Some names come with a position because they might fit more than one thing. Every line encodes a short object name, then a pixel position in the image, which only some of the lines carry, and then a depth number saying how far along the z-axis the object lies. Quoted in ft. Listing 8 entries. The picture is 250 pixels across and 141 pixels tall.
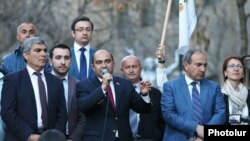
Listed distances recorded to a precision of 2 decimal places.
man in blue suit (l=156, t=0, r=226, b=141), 40.46
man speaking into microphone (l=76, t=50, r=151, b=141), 40.01
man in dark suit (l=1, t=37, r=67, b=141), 38.83
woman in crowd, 42.70
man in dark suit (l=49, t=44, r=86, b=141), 40.52
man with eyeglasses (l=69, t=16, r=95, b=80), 43.78
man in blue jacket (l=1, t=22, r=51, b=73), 43.21
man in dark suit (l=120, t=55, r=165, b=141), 44.01
